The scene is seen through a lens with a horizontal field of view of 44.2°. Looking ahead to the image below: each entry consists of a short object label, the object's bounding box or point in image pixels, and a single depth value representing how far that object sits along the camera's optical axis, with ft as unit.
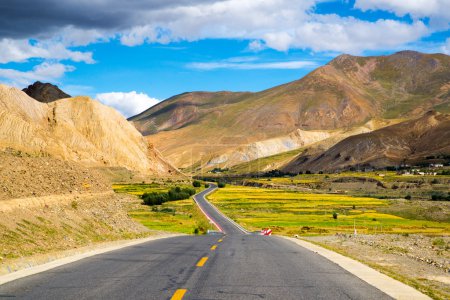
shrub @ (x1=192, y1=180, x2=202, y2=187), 584.24
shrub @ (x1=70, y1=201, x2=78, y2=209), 130.63
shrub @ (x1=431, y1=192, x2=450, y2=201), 396.20
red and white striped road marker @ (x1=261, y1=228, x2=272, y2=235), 179.32
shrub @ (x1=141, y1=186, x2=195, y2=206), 356.42
